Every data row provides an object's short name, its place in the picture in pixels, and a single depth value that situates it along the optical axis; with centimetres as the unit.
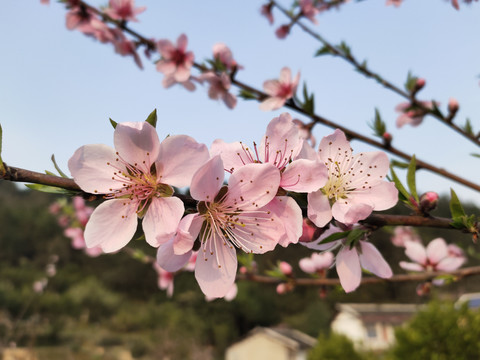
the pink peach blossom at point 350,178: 10
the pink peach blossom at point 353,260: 10
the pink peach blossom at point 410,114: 27
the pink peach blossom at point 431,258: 23
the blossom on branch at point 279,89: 25
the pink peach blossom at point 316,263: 25
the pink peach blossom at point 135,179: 8
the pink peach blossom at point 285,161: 9
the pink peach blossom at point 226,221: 8
